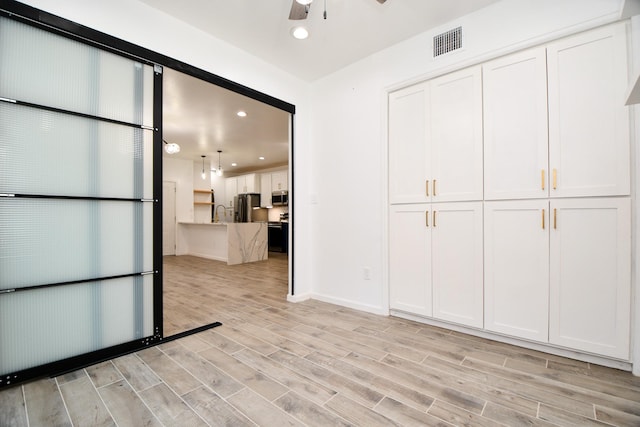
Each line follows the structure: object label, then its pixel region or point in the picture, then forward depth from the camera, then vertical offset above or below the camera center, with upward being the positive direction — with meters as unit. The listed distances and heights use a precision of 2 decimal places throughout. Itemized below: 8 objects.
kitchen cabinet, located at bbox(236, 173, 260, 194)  9.74 +1.08
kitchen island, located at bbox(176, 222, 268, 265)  6.56 -0.68
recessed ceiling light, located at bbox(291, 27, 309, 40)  2.62 +1.70
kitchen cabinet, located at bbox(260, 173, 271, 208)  9.51 +0.82
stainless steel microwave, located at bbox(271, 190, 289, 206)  8.93 +0.52
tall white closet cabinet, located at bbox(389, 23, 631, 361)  1.94 +0.14
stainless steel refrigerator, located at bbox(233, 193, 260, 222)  9.47 +0.32
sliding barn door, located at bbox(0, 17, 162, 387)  1.78 +0.09
